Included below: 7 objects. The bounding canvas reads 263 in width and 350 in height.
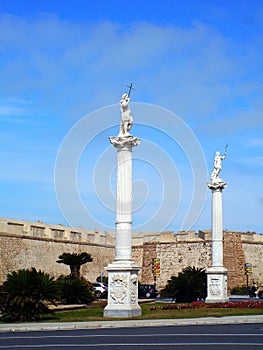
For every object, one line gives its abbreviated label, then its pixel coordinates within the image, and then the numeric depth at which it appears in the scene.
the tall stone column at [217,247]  32.83
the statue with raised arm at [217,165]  34.69
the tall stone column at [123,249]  22.25
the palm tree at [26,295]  22.59
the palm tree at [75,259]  34.97
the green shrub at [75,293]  30.73
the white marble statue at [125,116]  23.91
